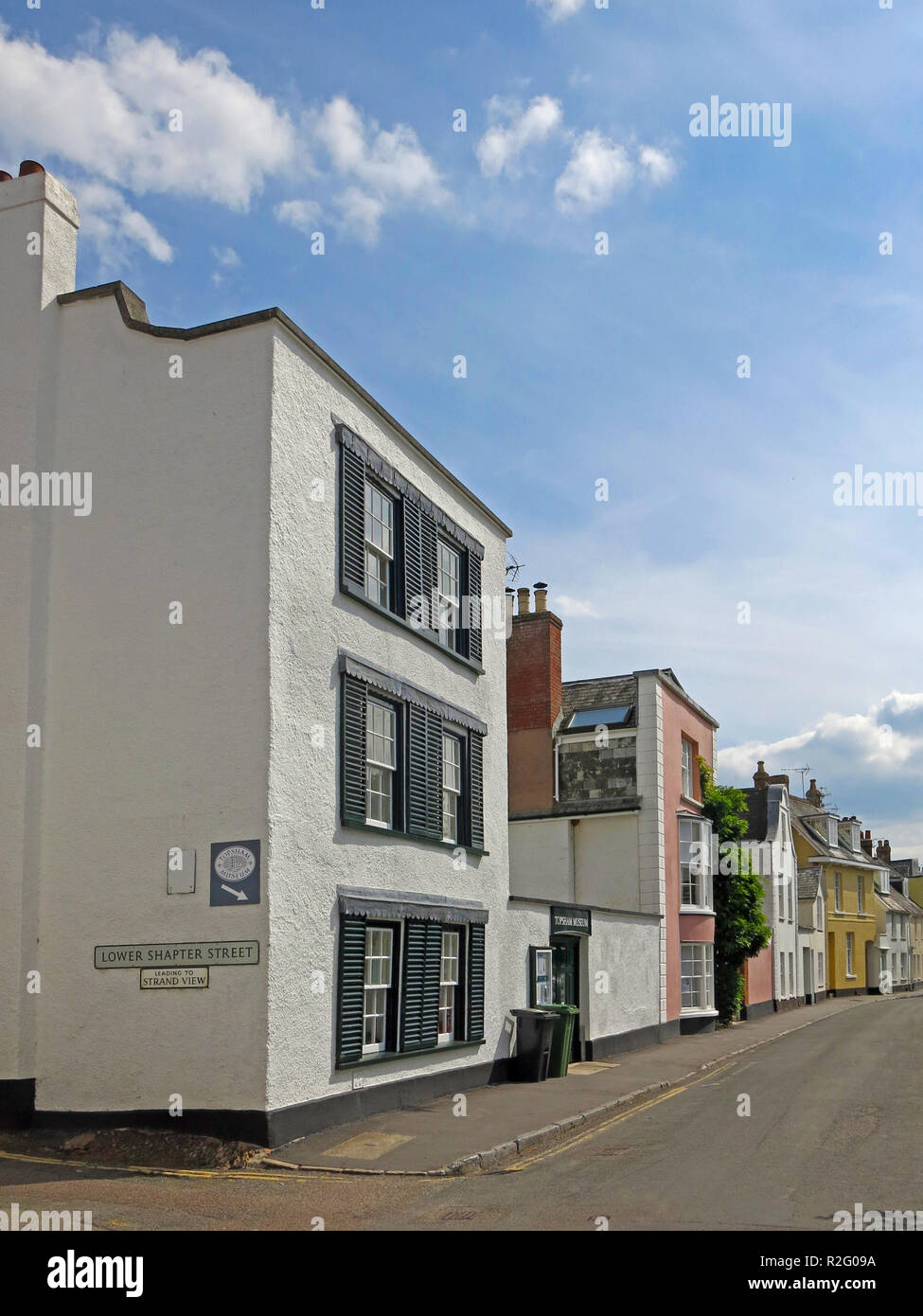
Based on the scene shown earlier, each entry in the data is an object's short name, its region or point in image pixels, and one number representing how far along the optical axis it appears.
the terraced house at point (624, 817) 27.81
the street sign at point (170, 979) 12.88
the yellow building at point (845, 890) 60.44
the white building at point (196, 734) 12.95
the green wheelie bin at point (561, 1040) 19.38
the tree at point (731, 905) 33.44
